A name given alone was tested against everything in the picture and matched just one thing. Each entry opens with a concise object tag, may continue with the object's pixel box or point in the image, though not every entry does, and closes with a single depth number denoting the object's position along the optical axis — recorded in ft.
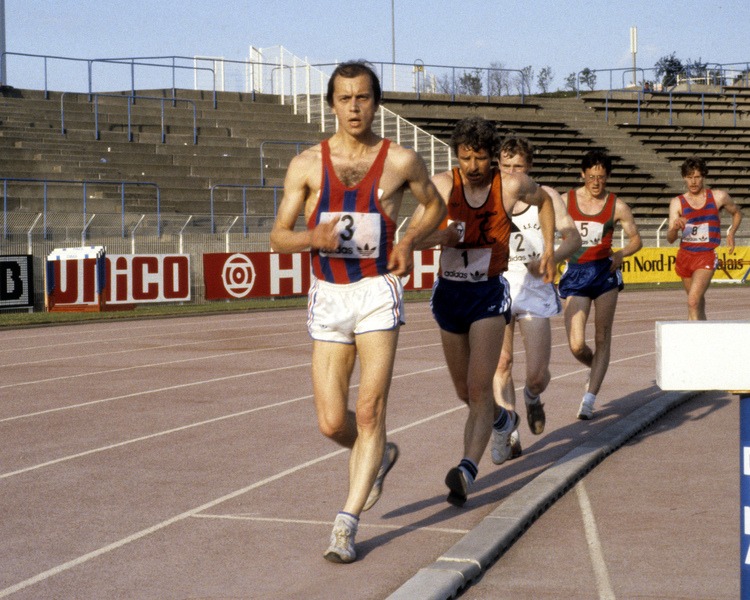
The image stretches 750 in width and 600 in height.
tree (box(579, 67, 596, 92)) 179.06
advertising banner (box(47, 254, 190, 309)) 76.13
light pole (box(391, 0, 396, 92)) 200.47
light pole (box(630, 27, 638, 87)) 211.61
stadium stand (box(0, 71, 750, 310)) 89.40
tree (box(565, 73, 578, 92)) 238.27
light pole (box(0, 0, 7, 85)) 115.14
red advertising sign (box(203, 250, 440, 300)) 83.71
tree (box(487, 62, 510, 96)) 157.99
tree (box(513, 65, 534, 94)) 147.41
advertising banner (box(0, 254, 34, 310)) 74.69
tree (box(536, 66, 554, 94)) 265.34
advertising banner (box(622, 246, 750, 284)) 108.17
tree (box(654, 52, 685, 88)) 188.75
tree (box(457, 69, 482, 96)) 157.07
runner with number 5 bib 31.89
